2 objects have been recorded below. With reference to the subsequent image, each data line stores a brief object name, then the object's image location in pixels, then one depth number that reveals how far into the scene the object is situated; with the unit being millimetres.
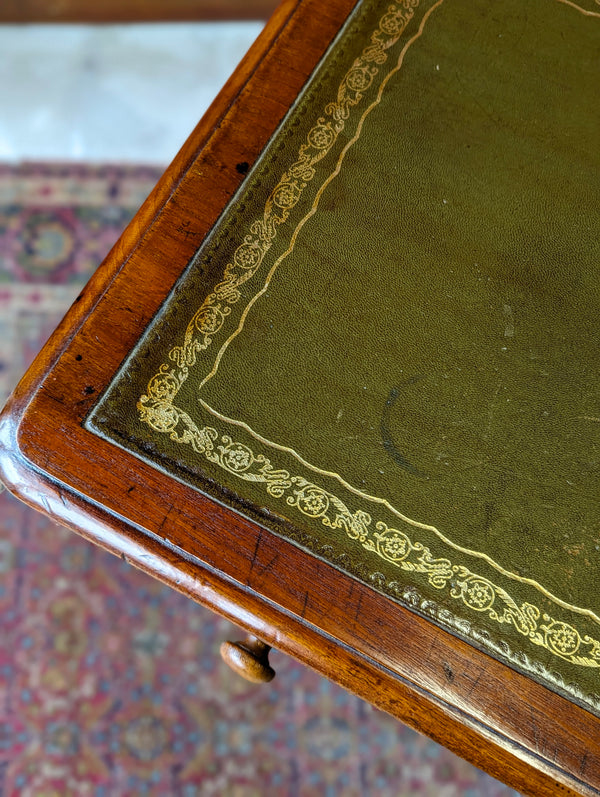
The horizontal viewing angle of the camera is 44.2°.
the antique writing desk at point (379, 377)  622
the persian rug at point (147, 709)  1351
